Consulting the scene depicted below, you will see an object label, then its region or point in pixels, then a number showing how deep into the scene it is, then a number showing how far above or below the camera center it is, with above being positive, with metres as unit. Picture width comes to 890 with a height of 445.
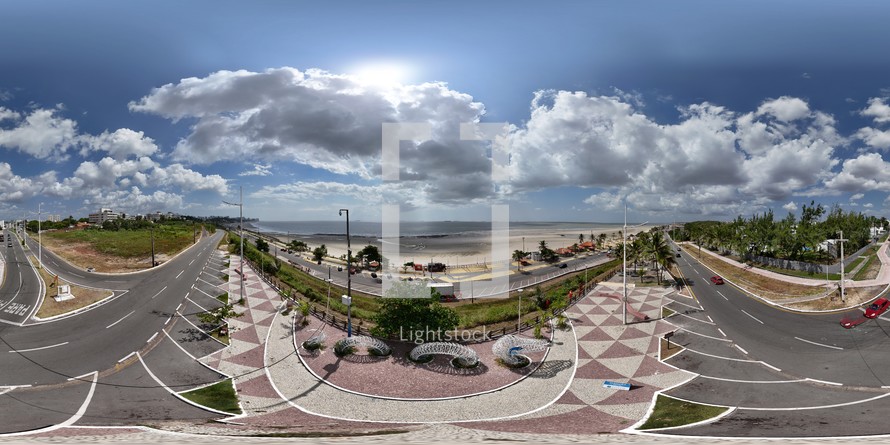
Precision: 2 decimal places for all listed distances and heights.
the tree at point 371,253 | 26.11 -2.71
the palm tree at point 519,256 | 28.16 -3.03
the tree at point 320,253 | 31.92 -3.32
